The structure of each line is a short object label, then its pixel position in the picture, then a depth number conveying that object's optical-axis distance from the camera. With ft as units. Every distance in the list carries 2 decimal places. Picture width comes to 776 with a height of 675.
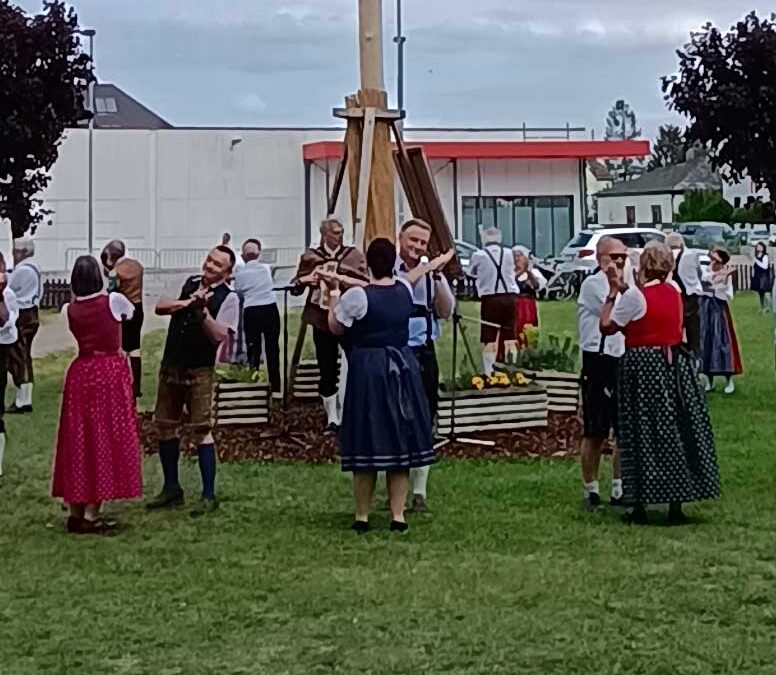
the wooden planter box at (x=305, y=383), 51.06
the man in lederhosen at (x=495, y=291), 57.82
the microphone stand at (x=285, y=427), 43.78
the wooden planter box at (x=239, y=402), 46.68
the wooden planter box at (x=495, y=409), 43.70
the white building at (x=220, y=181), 164.86
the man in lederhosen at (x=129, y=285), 49.49
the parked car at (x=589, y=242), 124.06
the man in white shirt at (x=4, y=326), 37.24
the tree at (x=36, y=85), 69.46
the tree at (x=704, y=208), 237.04
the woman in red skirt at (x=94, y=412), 31.76
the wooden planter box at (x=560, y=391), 48.75
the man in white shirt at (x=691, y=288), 54.85
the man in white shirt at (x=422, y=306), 33.58
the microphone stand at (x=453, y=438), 42.80
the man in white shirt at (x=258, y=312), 53.36
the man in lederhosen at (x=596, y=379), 33.32
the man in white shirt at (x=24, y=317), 51.65
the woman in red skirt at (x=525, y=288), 62.23
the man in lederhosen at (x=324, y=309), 42.20
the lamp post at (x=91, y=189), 153.69
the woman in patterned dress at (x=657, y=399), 31.07
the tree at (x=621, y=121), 508.08
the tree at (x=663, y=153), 398.83
